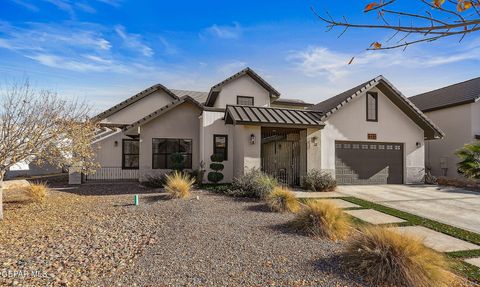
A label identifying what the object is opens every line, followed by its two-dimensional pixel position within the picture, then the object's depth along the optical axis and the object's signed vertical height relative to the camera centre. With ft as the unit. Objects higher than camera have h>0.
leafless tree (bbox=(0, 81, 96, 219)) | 26.30 +2.21
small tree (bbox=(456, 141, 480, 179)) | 37.47 -0.24
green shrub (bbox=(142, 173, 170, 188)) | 46.06 -4.89
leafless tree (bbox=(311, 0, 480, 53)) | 6.44 +3.44
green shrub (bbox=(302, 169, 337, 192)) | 43.32 -4.51
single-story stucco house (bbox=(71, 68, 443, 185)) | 47.39 +2.76
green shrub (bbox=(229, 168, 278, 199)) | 34.04 -4.18
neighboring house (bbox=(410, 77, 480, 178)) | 59.82 +7.70
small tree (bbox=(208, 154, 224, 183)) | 45.91 -2.57
